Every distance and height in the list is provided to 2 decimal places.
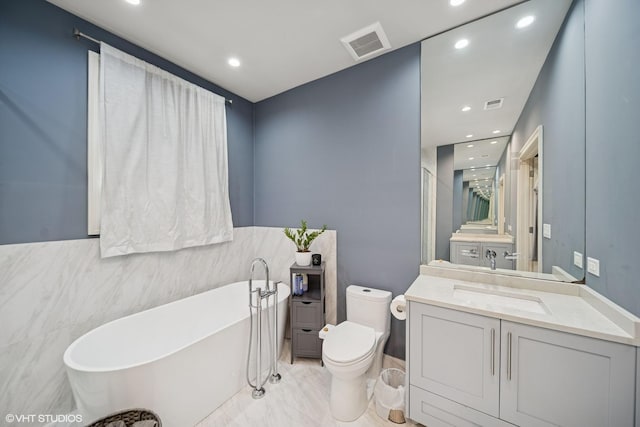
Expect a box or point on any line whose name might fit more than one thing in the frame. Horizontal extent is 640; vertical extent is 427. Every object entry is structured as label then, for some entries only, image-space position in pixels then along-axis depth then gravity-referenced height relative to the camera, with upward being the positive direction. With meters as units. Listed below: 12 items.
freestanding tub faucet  1.80 -1.08
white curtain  1.78 +0.45
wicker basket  1.17 -1.04
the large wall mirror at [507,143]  1.43 +0.50
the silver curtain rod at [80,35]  1.63 +1.24
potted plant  2.26 -0.29
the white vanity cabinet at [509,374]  1.00 -0.80
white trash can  1.54 -1.27
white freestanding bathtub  1.22 -0.97
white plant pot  2.26 -0.44
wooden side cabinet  2.15 -1.00
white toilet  1.54 -0.94
